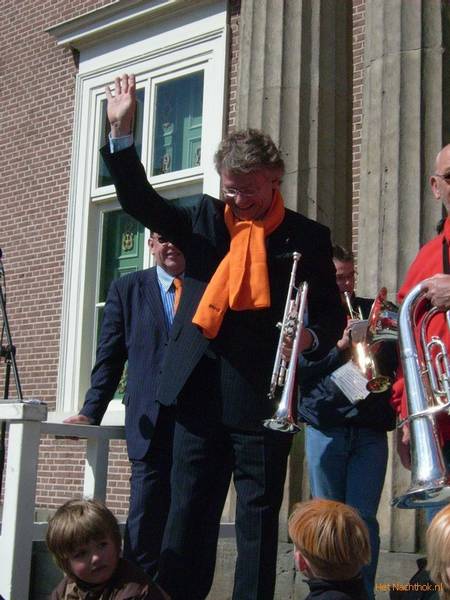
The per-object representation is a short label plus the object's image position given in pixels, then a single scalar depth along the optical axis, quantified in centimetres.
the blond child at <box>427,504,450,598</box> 499
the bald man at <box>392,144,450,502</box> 646
